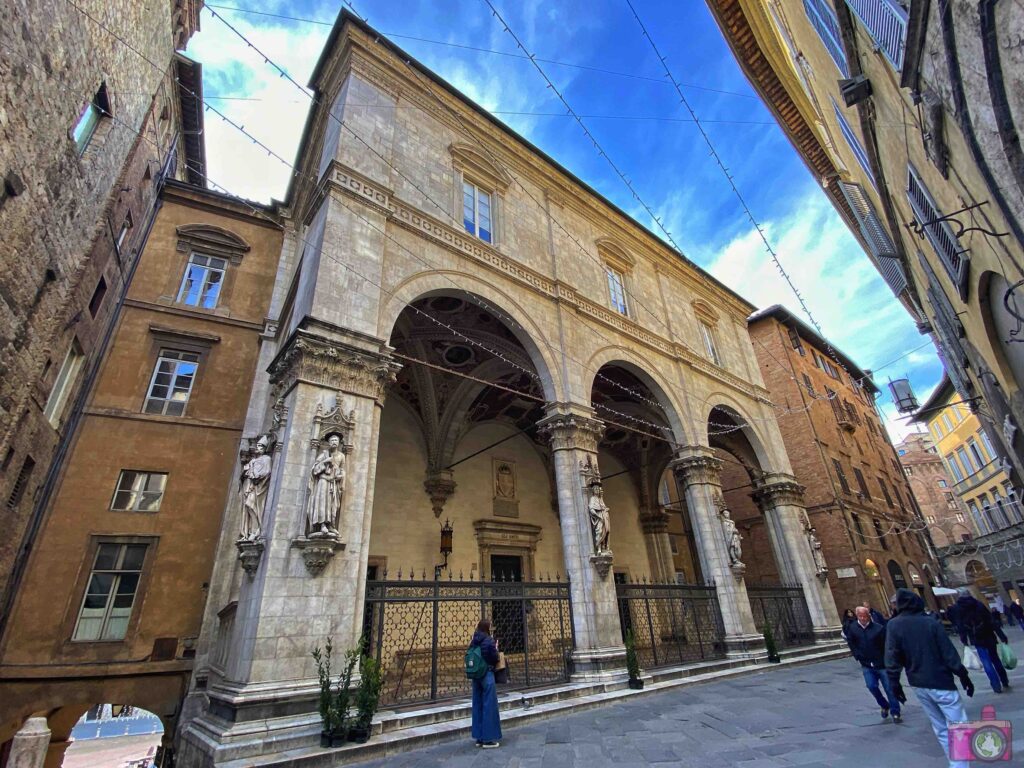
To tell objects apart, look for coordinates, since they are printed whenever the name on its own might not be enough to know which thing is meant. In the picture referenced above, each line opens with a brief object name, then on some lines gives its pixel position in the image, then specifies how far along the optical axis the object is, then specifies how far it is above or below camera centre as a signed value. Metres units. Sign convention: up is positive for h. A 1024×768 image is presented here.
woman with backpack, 5.48 -0.64
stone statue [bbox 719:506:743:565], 12.52 +1.88
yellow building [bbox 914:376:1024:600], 27.00 +5.68
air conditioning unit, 7.00 +6.72
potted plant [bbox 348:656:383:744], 5.46 -0.62
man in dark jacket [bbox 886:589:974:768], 3.69 -0.37
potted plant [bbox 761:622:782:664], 11.53 -0.64
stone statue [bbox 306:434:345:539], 6.37 +1.77
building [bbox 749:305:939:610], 19.19 +5.92
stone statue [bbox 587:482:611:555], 9.55 +1.81
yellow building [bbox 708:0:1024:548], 4.09 +5.03
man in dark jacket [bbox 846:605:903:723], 5.47 -0.44
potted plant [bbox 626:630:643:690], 8.55 -0.64
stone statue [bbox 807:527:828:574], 15.35 +1.76
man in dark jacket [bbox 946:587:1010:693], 6.38 -0.31
